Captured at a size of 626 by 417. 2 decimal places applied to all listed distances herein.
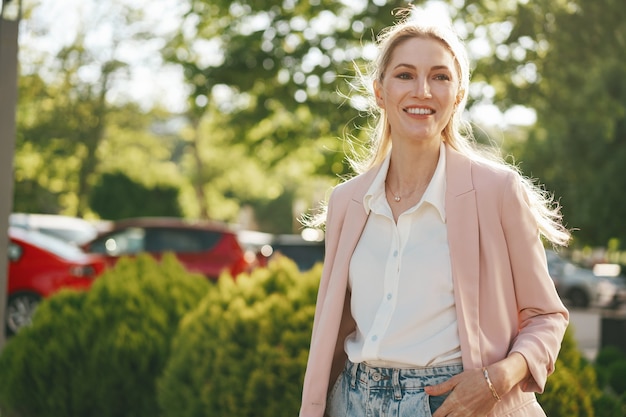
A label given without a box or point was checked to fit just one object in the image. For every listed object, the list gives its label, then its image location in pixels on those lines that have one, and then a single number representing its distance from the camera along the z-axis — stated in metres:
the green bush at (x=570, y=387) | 4.37
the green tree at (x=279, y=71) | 9.49
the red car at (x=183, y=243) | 16.17
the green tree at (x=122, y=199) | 35.12
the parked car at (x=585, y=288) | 27.72
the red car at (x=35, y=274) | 13.38
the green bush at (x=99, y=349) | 6.21
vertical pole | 7.27
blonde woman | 2.48
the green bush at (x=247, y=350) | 4.86
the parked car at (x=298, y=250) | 17.62
